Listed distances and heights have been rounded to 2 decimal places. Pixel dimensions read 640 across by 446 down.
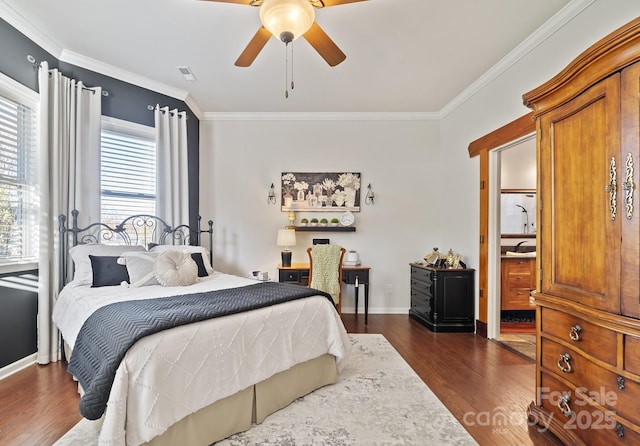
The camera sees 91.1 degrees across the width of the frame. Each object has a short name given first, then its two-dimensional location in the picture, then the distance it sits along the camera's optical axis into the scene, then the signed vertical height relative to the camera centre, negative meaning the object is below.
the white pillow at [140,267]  2.77 -0.41
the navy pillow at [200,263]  3.39 -0.45
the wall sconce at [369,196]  4.80 +0.40
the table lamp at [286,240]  4.39 -0.25
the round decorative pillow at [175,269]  2.74 -0.42
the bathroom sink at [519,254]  4.55 -0.46
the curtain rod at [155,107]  3.88 +1.42
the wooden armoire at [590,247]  1.40 -0.12
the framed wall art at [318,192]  4.81 +0.46
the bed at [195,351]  1.47 -0.76
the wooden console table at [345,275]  4.23 -0.72
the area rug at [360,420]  1.82 -1.27
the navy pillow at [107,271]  2.75 -0.44
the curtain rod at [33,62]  2.82 +1.45
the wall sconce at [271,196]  4.76 +0.40
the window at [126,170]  3.55 +0.61
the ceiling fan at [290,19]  1.74 +1.19
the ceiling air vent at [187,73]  3.49 +1.71
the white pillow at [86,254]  2.79 -0.30
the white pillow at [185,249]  3.44 -0.30
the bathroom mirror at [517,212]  4.96 +0.17
